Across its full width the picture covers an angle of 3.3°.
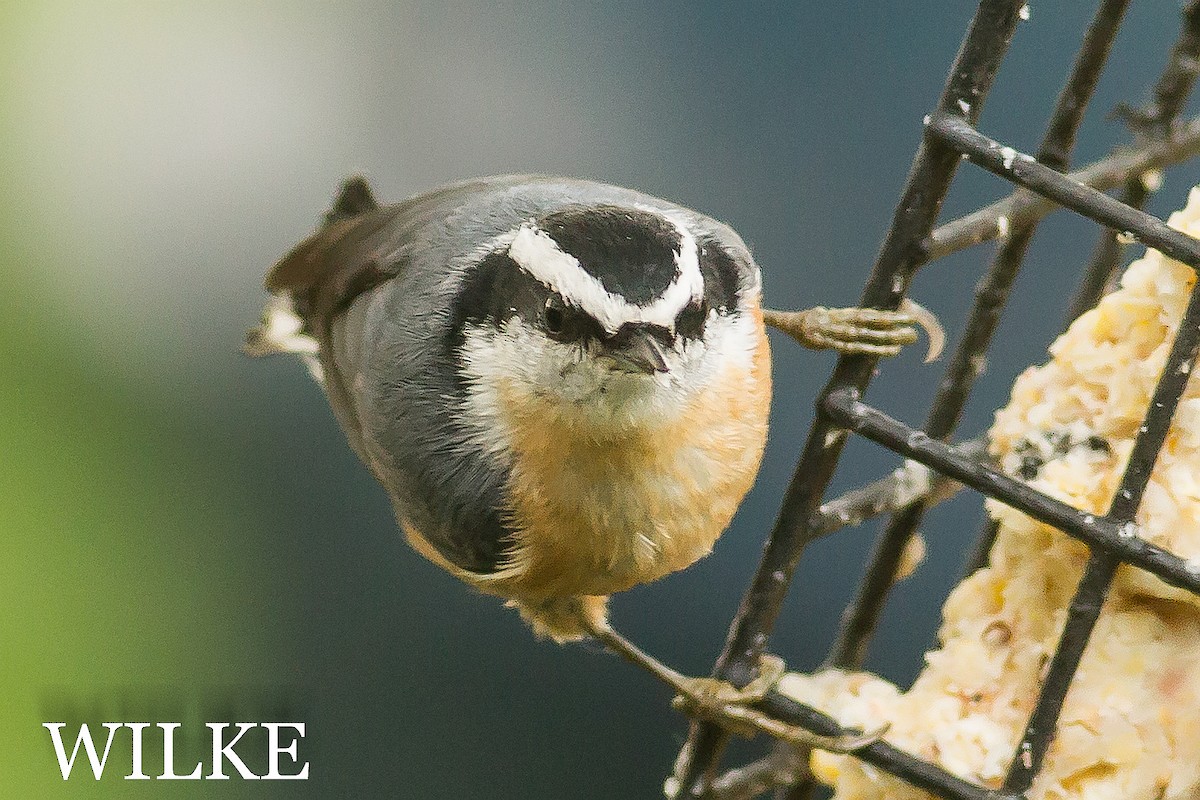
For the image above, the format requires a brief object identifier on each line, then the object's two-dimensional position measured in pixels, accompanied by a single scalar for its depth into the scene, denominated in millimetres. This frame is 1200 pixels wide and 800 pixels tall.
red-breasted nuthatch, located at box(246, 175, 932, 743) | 1522
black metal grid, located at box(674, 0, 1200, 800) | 1513
